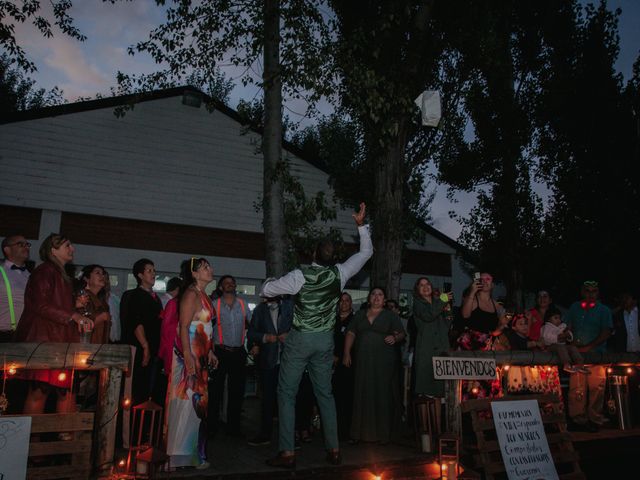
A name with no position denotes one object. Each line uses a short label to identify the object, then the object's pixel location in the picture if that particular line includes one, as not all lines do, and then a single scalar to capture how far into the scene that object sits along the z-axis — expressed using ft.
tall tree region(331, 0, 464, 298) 25.46
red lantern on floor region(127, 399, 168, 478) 13.60
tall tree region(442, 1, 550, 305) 52.31
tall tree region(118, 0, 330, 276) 24.81
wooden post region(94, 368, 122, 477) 14.58
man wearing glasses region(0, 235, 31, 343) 17.54
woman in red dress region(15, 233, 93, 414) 14.92
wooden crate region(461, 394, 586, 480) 17.54
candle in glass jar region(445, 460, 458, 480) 16.40
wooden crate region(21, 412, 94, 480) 13.37
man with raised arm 17.24
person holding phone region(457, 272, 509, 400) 22.03
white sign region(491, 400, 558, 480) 17.26
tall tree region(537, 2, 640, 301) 53.78
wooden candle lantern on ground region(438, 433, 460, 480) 16.12
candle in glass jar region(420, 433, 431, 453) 19.67
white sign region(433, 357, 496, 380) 18.47
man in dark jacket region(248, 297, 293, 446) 21.25
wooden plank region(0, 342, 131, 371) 13.83
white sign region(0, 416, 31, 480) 12.48
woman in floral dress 16.17
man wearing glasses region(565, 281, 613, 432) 25.11
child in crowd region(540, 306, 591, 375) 23.58
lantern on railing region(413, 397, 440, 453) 19.74
